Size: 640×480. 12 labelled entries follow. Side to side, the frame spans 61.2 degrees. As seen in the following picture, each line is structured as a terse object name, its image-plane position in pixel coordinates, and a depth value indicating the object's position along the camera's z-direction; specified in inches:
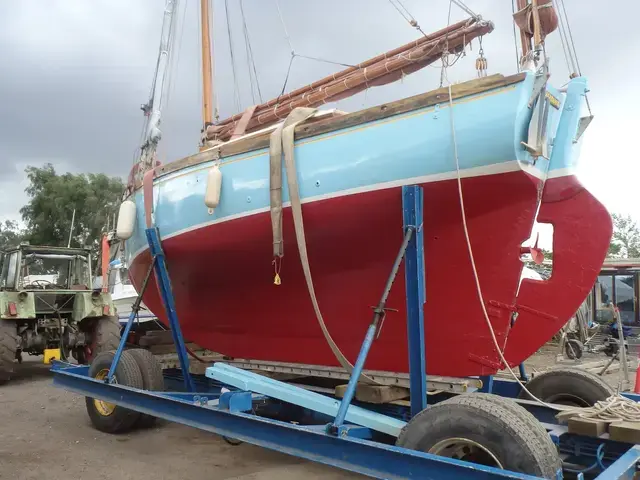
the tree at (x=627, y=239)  1523.1
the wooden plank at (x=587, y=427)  107.1
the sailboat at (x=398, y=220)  125.2
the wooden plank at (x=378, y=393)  139.7
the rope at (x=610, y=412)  111.8
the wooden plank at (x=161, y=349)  236.7
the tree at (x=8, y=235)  1701.3
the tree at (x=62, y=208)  1264.8
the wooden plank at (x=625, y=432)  103.5
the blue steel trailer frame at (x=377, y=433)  95.3
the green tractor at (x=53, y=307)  293.1
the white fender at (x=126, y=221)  198.2
